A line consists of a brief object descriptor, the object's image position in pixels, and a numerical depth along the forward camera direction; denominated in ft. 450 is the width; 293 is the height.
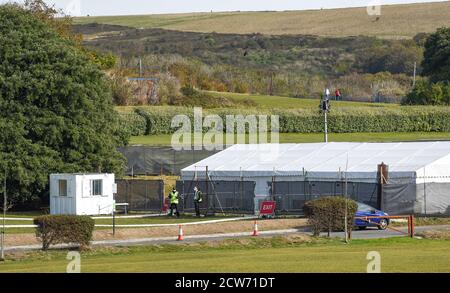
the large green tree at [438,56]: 399.03
